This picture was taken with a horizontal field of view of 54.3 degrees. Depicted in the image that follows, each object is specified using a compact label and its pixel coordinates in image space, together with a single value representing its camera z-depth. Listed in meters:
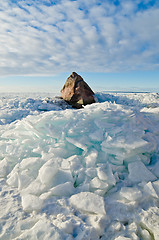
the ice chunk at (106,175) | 1.47
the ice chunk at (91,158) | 1.65
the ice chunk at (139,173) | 1.53
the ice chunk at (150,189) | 1.33
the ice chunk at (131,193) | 1.31
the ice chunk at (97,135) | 1.85
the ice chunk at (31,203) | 1.26
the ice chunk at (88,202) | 1.22
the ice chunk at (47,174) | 1.49
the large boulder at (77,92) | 7.14
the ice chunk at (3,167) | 1.78
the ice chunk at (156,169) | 1.63
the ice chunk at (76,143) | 1.80
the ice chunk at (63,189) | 1.40
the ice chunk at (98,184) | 1.41
